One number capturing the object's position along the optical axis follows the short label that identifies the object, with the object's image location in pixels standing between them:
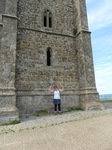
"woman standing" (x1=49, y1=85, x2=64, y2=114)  6.92
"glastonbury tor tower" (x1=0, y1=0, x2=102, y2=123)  6.47
